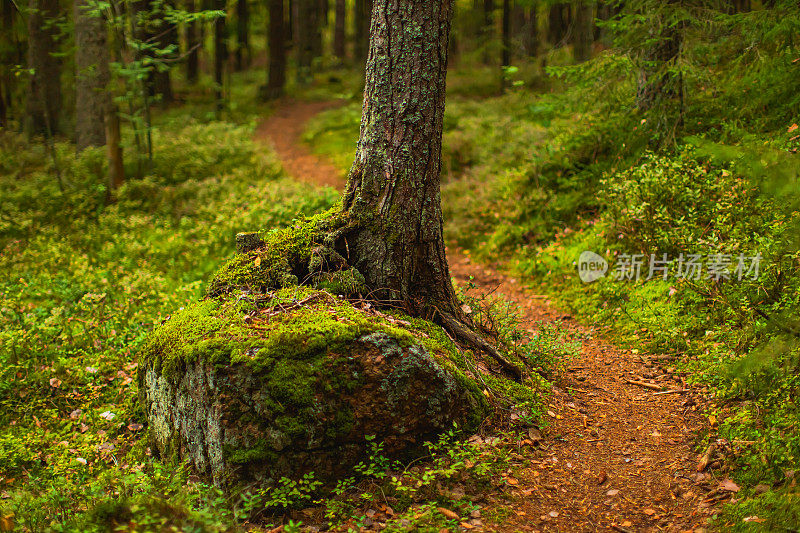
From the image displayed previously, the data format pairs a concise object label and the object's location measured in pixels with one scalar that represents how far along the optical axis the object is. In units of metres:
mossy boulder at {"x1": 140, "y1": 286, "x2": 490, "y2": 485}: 3.94
